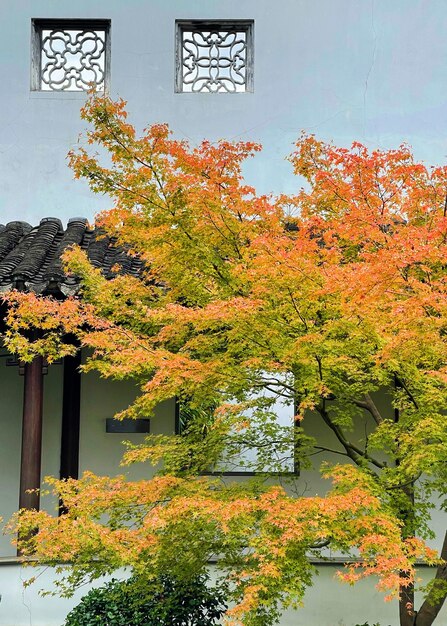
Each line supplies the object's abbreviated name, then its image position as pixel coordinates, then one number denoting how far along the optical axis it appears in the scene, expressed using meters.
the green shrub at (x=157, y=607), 8.82
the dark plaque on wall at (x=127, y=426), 11.90
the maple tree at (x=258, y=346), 6.82
